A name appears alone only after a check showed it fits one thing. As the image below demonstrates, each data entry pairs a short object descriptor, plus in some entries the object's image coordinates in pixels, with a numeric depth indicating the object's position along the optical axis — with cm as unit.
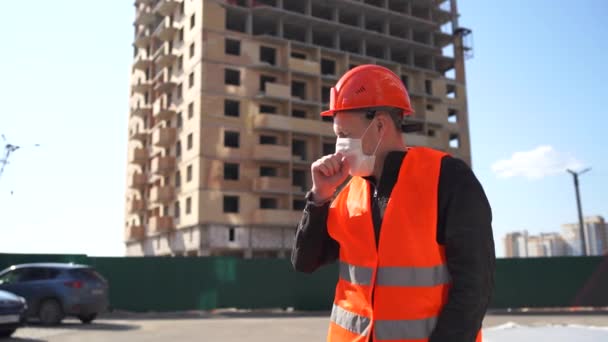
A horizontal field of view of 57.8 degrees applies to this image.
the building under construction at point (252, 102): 3875
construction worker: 179
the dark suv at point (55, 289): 1458
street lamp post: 3222
